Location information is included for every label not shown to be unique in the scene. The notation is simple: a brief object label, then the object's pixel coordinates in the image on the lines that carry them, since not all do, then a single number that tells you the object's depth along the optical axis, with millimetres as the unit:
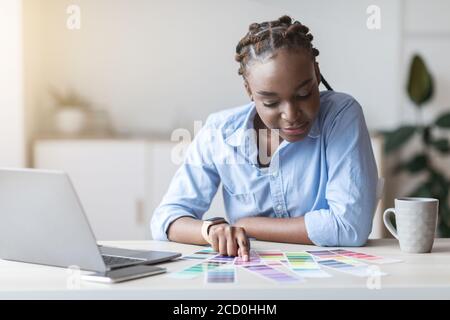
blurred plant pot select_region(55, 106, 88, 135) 4351
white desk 1798
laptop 1857
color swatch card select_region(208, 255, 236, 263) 2030
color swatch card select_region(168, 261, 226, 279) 1895
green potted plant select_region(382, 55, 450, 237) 4245
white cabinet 4200
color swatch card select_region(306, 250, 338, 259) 2065
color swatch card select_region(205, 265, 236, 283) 1861
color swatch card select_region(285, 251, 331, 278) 1897
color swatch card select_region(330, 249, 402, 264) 2018
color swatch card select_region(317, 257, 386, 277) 1905
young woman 2197
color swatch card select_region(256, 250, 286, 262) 2037
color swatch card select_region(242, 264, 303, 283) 1860
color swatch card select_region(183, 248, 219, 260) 2067
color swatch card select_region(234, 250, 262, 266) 1994
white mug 2101
